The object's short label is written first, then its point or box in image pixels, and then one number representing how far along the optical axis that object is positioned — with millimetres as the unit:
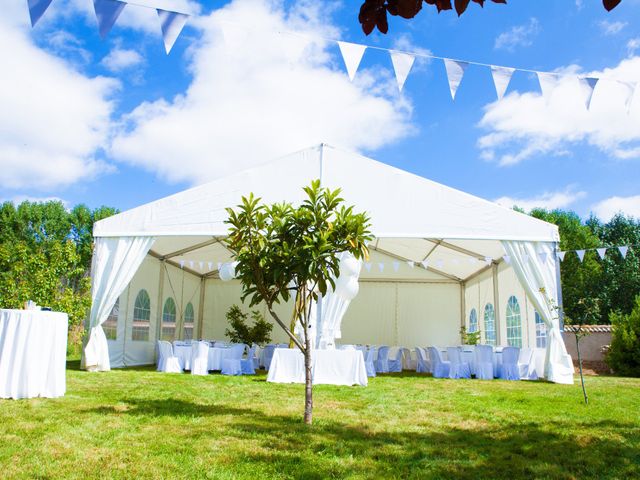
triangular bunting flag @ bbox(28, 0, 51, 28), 3540
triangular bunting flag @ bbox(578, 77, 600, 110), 5246
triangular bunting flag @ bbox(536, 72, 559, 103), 5215
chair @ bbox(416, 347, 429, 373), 10930
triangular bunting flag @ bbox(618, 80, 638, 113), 5422
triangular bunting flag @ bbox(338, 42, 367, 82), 5016
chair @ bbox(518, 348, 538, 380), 9164
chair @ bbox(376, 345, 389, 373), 10953
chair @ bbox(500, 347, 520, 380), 9055
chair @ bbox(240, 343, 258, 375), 9516
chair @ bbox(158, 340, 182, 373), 9227
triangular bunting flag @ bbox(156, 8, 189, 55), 4461
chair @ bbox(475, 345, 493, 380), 9141
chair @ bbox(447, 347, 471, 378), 9320
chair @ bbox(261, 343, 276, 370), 10867
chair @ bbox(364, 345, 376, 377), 9609
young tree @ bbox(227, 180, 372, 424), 4508
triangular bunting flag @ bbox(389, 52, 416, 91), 5105
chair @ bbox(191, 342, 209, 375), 8938
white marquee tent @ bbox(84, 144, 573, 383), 8562
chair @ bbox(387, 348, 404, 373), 11469
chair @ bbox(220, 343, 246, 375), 9195
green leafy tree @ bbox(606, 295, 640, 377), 10461
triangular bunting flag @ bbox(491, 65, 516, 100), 5203
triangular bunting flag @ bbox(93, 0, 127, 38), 4074
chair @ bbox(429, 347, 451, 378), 9469
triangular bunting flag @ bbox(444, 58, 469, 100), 5185
